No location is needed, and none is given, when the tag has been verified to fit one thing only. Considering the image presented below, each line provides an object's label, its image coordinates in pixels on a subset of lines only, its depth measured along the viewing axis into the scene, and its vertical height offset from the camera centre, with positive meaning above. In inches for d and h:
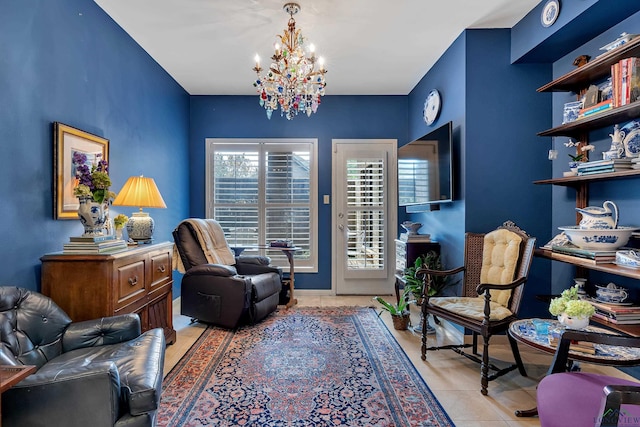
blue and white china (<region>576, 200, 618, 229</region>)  83.4 -1.9
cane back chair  88.4 -23.0
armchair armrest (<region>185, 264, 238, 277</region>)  129.3 -22.8
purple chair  41.7 -27.7
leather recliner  127.4 -28.3
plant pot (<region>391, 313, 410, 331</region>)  129.7 -42.2
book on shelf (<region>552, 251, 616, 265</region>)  80.7 -12.2
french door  184.2 -2.5
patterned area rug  75.6 -45.4
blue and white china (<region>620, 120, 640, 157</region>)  79.9 +16.9
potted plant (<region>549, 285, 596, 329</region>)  66.9 -20.0
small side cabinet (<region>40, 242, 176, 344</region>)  80.4 -17.2
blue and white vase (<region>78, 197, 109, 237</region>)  84.4 -1.2
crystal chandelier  103.0 +40.6
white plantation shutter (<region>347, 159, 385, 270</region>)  184.1 -2.0
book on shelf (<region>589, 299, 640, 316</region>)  77.1 -22.6
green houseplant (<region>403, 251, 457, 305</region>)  124.2 -25.5
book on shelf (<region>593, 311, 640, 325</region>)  77.1 -25.2
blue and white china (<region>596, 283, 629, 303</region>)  81.5 -20.3
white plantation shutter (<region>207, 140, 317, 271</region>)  184.9 +10.0
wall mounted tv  121.6 +16.1
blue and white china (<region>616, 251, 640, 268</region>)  73.4 -10.7
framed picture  87.7 +12.8
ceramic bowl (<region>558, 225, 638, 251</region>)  80.6 -6.7
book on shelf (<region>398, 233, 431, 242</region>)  142.9 -11.6
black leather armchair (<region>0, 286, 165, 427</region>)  48.7 -27.3
